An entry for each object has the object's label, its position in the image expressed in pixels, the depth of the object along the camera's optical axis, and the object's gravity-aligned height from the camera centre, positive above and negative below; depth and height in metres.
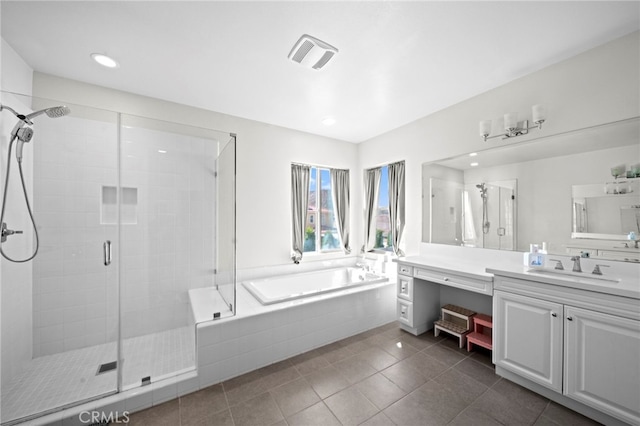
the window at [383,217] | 3.82 -0.07
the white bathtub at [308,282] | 2.61 -0.91
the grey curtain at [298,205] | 3.57 +0.11
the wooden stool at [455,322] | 2.41 -1.17
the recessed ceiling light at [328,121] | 3.18 +1.23
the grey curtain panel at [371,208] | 3.96 +0.08
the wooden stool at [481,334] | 2.22 -1.18
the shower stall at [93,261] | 1.64 -0.38
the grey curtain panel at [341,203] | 4.05 +0.16
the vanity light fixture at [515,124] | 2.05 +0.82
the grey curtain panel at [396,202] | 3.45 +0.15
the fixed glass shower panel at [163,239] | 1.95 -0.25
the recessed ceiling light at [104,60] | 1.92 +1.25
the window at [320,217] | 3.87 -0.07
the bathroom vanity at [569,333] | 1.38 -0.79
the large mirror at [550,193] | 1.75 +0.17
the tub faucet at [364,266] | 3.73 -0.85
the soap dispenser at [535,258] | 2.01 -0.38
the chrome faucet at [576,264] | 1.82 -0.39
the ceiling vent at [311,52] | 1.77 +1.25
